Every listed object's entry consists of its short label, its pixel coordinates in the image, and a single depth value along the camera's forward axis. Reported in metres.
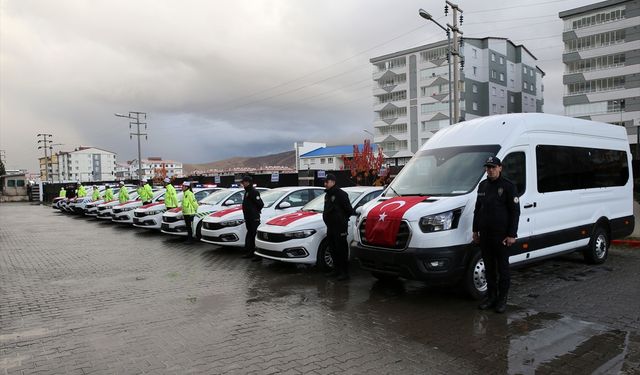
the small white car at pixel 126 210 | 17.52
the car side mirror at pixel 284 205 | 10.75
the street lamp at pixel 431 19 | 19.05
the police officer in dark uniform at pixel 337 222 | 7.54
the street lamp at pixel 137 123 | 47.61
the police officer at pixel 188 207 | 12.20
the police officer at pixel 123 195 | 19.88
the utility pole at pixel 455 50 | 19.59
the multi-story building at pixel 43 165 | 134.50
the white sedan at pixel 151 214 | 14.88
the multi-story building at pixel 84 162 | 151.00
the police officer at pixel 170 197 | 14.20
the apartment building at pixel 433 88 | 67.19
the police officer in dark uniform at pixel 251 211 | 9.69
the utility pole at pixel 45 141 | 75.06
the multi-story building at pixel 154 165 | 160.61
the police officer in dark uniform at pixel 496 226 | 5.44
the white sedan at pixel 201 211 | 12.54
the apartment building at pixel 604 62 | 48.34
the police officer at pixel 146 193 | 18.56
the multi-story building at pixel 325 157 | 90.88
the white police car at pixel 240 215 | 10.32
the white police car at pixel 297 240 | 8.10
